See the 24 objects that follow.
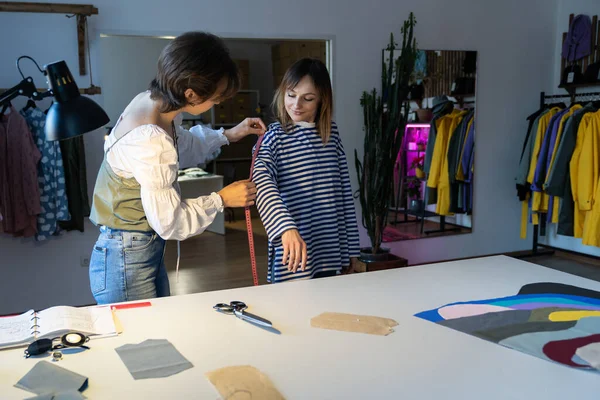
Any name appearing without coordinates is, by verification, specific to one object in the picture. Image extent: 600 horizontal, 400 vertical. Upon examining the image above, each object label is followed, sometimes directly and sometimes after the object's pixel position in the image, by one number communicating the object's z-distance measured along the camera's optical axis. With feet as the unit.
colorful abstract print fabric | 3.71
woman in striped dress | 6.14
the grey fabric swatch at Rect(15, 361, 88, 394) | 3.19
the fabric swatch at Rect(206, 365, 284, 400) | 3.10
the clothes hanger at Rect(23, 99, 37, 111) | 9.98
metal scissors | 4.17
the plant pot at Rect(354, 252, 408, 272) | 12.81
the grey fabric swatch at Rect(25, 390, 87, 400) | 3.06
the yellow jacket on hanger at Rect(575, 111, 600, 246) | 13.35
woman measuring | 4.72
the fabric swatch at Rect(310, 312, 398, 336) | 4.07
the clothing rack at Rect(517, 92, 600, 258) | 15.49
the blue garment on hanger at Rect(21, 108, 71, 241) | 10.82
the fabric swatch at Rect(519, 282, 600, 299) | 4.88
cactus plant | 12.92
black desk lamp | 4.39
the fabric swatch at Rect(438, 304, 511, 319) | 4.38
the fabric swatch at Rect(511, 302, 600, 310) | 4.49
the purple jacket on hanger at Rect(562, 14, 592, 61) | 14.92
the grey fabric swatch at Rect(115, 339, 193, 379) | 3.42
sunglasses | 3.67
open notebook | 3.91
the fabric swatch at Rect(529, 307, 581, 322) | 4.25
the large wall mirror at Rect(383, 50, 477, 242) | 14.58
